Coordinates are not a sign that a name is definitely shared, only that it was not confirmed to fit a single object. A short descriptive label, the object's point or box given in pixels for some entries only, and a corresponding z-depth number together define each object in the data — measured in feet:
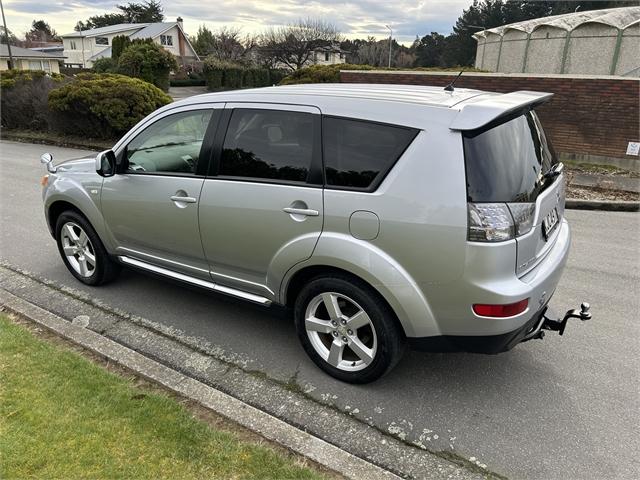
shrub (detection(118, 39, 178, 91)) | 94.12
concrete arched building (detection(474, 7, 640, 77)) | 58.03
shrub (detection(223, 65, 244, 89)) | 140.36
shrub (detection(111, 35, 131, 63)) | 111.96
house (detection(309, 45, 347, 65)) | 162.09
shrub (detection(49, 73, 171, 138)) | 46.70
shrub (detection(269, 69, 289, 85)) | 149.38
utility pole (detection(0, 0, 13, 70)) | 110.22
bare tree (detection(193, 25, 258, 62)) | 164.96
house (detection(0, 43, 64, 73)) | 169.48
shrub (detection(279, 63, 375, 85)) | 53.67
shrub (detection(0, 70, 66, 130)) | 55.93
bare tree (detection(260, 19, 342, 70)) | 153.69
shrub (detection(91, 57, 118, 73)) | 121.70
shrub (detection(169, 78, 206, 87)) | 148.87
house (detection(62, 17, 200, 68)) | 186.29
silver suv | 8.14
